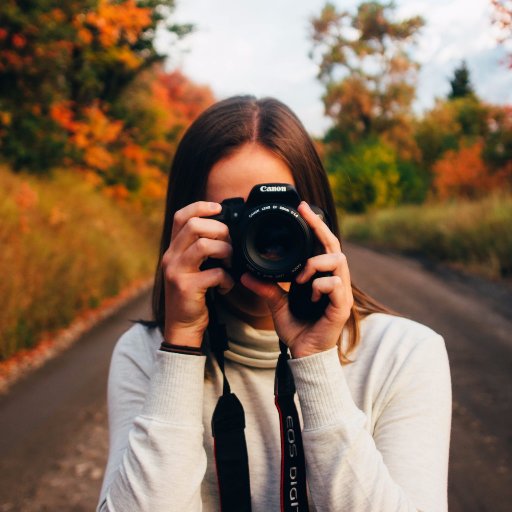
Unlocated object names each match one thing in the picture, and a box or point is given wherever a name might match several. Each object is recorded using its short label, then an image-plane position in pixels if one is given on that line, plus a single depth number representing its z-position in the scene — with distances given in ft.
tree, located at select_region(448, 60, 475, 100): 154.20
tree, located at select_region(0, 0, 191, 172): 28.43
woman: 3.36
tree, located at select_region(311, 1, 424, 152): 105.70
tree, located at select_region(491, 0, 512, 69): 16.39
